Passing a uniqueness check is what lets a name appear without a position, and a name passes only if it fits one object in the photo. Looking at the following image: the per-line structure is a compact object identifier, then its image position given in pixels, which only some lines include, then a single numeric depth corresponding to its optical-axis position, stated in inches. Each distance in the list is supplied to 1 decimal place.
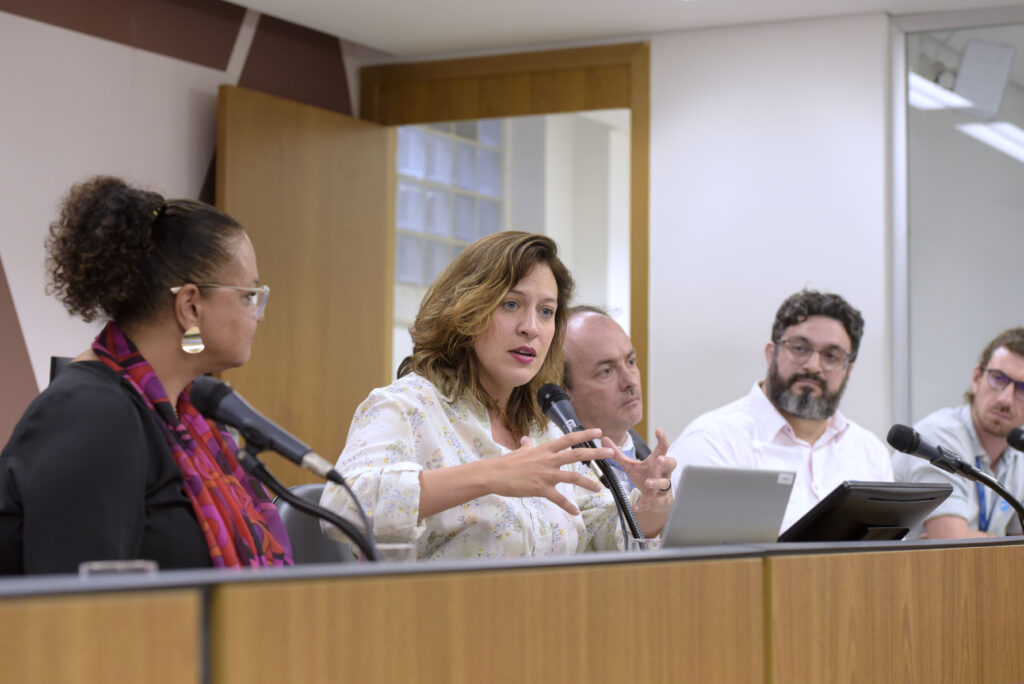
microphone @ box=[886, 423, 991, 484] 181.9
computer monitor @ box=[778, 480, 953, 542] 172.9
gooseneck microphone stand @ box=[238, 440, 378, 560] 138.3
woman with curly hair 151.2
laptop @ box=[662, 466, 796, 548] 142.2
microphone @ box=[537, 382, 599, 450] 179.6
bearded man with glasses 215.1
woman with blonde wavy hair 174.5
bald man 204.5
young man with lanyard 216.8
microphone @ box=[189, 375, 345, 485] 137.4
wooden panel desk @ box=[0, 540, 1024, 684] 86.8
